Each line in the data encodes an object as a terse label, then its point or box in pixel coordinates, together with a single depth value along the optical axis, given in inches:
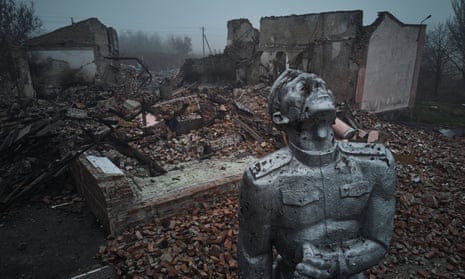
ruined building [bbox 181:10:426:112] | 441.1
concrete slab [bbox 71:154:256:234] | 173.5
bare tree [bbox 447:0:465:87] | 780.0
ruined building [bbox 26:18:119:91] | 679.7
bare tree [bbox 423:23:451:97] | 778.8
